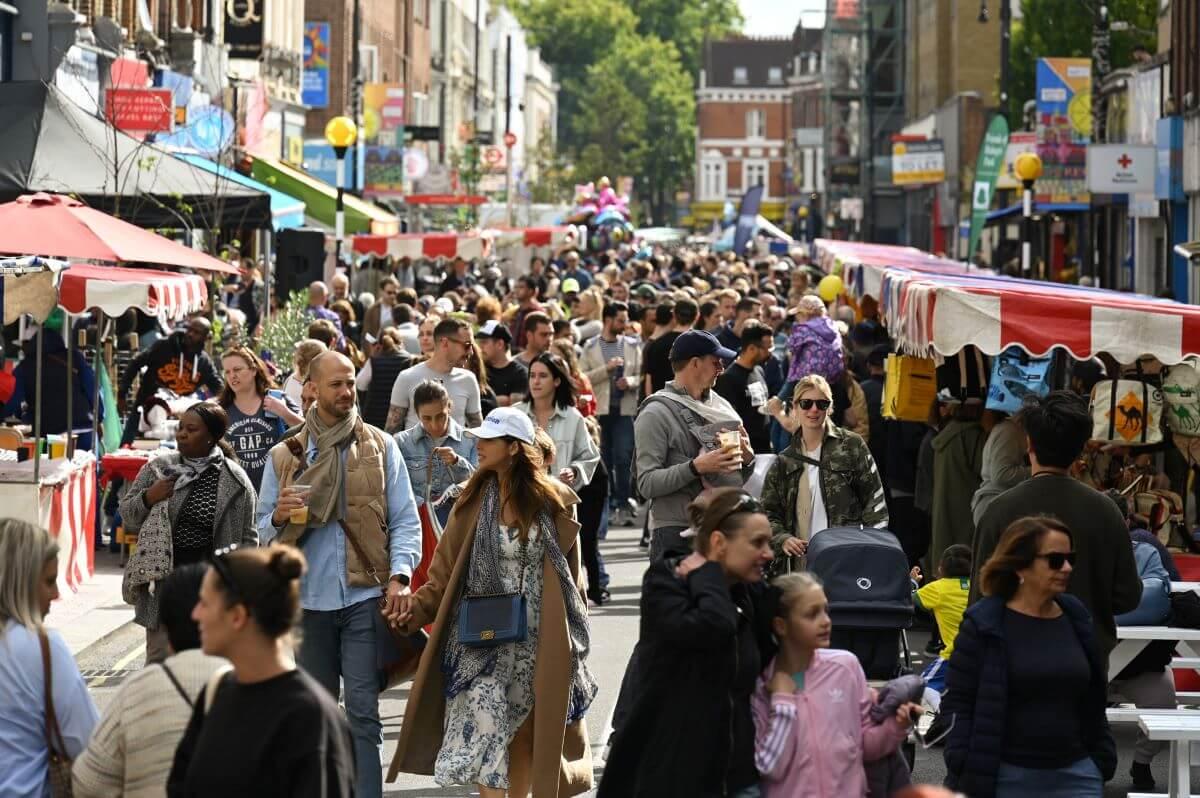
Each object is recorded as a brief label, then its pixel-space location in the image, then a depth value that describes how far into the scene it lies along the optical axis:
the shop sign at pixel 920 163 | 64.69
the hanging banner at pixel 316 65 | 55.06
